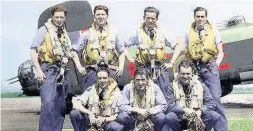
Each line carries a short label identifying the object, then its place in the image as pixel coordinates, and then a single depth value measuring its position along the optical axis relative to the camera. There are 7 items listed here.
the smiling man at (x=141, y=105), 5.89
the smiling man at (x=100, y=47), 6.37
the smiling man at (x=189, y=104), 5.96
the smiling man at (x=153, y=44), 6.53
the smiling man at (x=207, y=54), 6.54
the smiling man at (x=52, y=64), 6.33
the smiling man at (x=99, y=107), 5.88
